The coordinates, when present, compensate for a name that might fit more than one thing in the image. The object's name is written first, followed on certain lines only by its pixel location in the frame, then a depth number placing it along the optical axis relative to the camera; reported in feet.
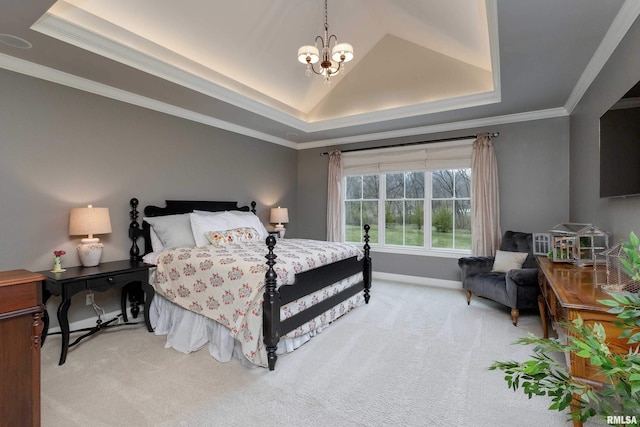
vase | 9.64
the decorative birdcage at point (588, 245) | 8.91
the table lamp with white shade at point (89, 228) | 10.19
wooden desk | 5.17
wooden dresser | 4.68
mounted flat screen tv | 6.98
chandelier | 9.02
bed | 8.47
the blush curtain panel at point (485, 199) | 15.06
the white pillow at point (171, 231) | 12.30
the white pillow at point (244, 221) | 14.23
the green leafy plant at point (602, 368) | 2.37
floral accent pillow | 12.40
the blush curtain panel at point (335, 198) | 19.51
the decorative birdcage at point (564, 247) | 9.66
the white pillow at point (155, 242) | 12.32
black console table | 8.88
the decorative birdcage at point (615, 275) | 6.16
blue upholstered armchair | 11.31
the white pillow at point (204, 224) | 12.56
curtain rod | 15.22
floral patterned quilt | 8.51
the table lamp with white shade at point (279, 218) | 18.26
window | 16.44
